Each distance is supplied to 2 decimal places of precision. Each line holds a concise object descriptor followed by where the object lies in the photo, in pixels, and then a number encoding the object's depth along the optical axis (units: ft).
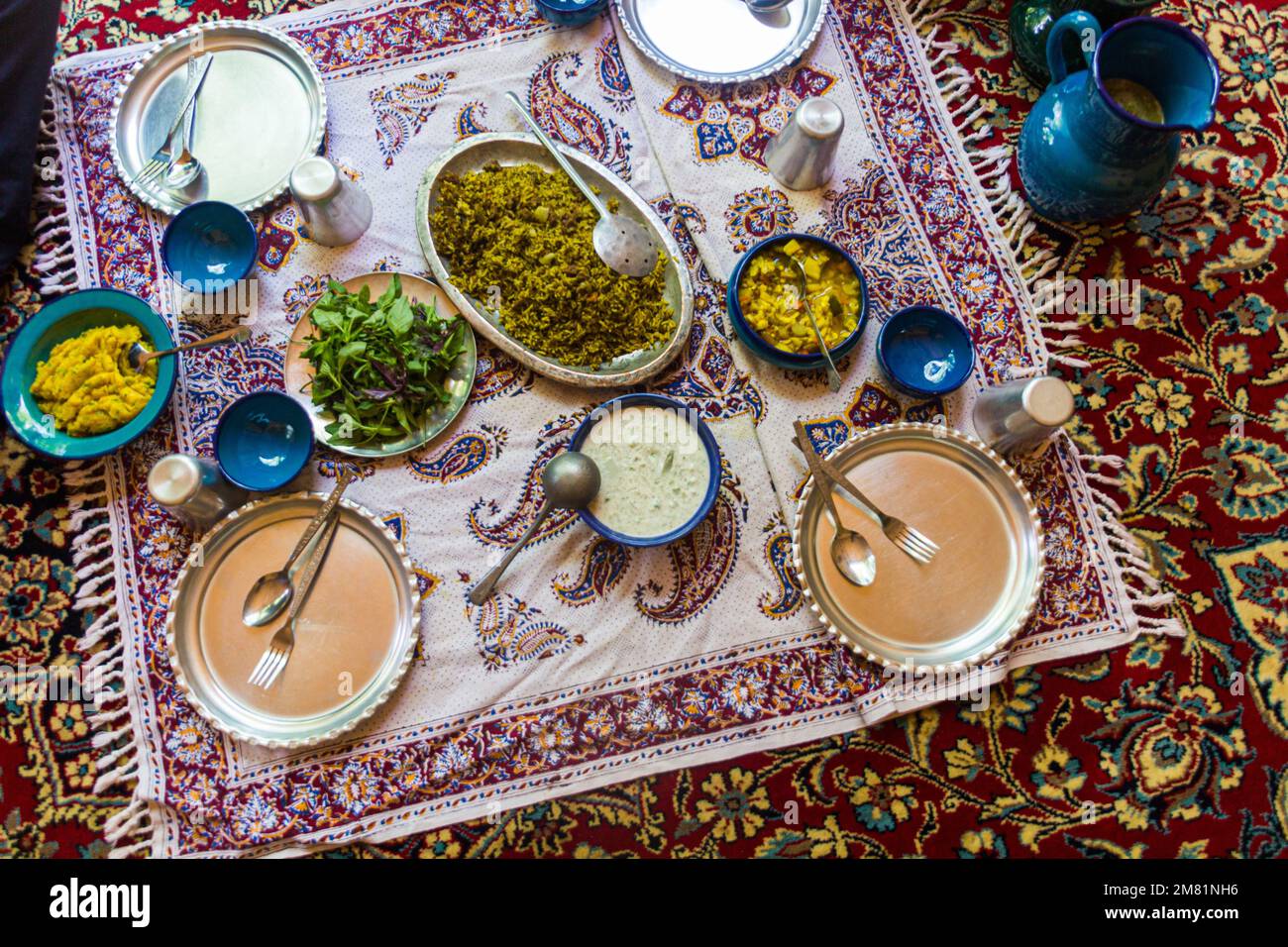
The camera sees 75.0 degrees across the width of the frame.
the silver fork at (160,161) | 5.38
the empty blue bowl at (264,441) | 5.00
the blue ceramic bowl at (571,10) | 5.53
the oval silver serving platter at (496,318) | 5.01
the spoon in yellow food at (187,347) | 5.02
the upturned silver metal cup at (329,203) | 4.96
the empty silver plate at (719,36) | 5.57
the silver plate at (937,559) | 4.92
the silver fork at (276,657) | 4.83
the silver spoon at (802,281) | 5.09
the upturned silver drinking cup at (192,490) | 4.67
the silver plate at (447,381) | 5.05
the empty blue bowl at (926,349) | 5.14
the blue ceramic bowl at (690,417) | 4.83
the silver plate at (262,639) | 4.77
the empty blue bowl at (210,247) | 5.25
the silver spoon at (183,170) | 5.36
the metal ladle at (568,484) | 4.74
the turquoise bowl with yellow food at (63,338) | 4.94
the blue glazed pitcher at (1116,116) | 4.81
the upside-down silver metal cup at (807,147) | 5.07
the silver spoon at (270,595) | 4.84
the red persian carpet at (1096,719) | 4.90
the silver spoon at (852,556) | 4.92
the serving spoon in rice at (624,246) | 5.05
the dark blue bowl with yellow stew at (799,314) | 5.07
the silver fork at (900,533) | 4.91
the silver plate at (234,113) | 5.44
